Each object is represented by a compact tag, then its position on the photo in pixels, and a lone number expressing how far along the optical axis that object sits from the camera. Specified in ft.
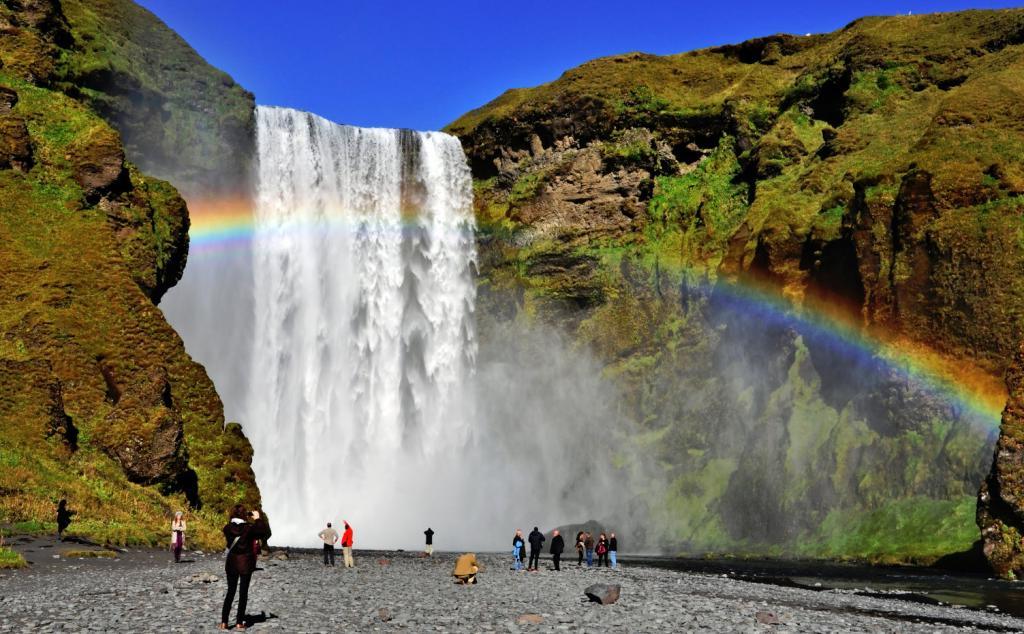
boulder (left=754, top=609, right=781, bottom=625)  60.90
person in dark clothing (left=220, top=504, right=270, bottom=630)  48.14
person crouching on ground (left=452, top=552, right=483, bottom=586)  83.87
